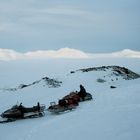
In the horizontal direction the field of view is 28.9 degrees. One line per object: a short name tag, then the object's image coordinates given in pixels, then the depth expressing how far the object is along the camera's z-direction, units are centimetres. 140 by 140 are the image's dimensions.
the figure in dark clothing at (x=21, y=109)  2009
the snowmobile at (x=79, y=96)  2354
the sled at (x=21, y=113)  1986
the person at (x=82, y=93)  2460
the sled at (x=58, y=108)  2030
